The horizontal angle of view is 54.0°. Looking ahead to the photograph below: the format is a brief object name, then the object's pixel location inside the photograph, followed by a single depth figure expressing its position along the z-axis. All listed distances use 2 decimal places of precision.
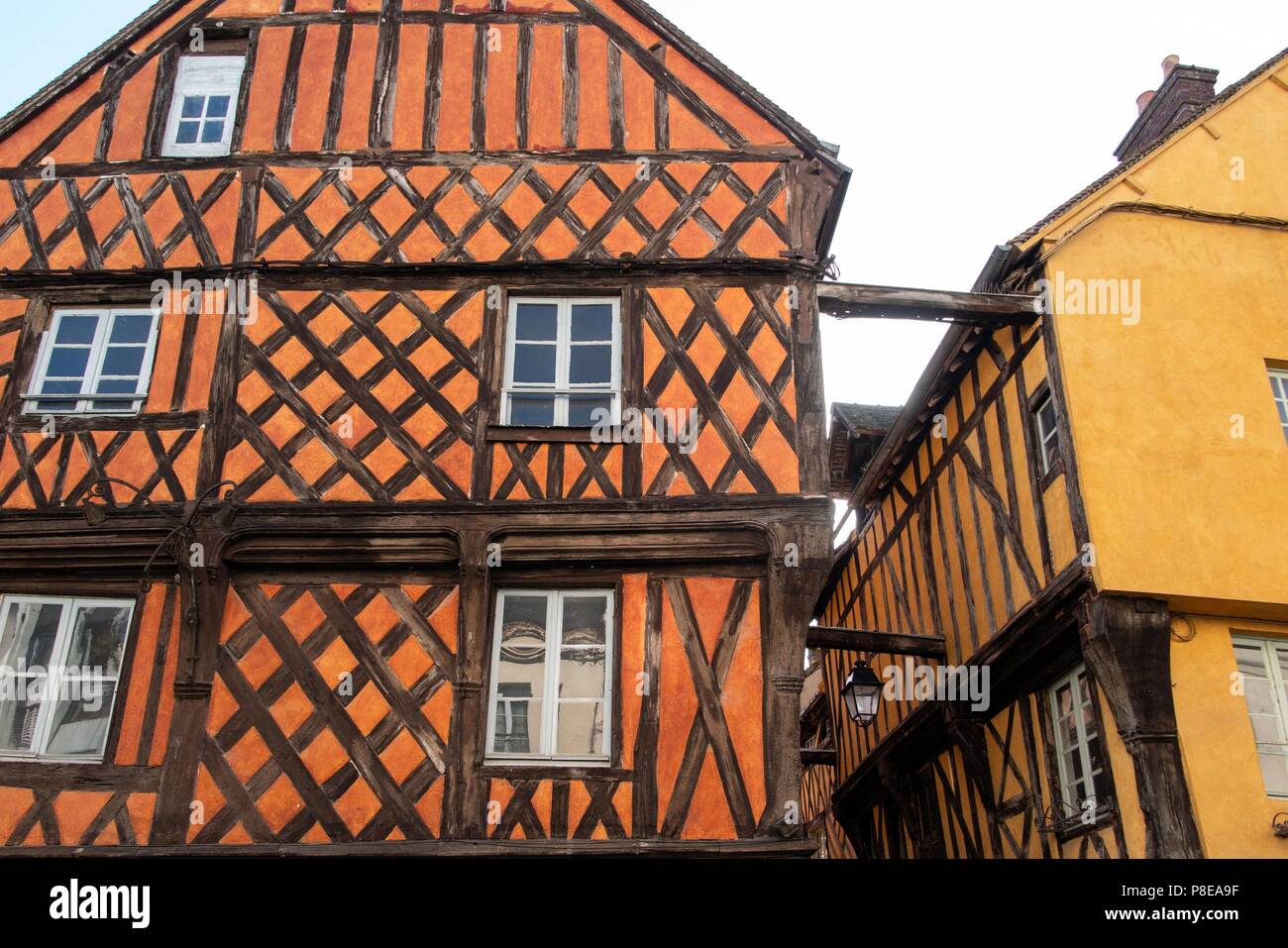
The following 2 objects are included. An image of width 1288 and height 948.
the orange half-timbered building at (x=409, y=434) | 8.59
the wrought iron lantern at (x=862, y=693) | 11.20
